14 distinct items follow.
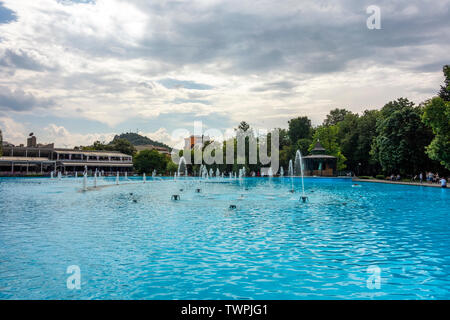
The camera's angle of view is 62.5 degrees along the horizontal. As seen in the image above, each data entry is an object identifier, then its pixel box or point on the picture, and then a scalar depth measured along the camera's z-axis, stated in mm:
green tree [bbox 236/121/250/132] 99438
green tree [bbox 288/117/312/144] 93500
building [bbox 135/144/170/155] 159575
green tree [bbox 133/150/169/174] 88188
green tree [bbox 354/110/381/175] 69812
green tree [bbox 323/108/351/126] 99062
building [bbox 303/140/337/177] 70812
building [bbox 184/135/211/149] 161350
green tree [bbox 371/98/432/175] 48438
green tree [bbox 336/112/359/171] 74625
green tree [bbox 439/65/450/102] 35812
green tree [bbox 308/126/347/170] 75438
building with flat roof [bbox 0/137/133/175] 75438
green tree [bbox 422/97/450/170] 34719
